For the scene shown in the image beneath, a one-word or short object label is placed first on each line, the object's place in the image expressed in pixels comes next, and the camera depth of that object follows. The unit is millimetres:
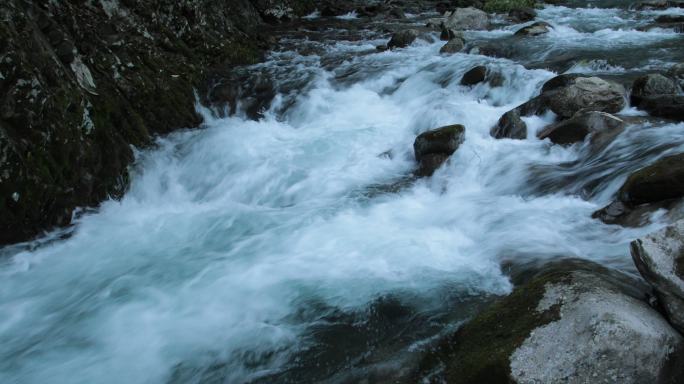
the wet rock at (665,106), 7623
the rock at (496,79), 10547
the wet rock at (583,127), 7696
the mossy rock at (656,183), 5040
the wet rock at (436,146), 8070
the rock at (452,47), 13565
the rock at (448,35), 15141
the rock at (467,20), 17156
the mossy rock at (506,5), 21047
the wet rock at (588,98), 8477
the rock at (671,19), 14620
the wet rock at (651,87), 8508
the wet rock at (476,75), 10703
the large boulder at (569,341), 2986
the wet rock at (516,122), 8500
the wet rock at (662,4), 17969
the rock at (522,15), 18156
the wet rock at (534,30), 14661
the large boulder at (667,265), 3277
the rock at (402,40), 14797
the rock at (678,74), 8906
